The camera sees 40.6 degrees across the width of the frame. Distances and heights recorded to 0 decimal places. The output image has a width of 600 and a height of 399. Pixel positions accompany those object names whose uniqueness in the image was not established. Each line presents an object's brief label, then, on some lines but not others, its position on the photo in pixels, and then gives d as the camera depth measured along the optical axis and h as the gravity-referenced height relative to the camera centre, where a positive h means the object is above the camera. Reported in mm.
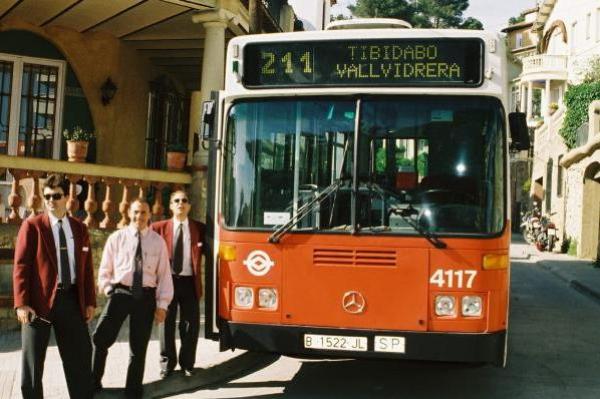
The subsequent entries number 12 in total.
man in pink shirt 6480 -572
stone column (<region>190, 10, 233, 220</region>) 12086 +2358
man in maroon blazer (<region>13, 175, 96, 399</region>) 5672 -554
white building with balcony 26422 +4878
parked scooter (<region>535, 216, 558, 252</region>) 31297 -92
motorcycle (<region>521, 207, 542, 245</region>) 33469 +388
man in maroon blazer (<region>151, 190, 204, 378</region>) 7387 -593
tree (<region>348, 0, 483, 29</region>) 69562 +19447
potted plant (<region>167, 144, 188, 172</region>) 11898 +888
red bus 6422 +220
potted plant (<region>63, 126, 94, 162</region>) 10961 +897
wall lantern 14695 +2278
